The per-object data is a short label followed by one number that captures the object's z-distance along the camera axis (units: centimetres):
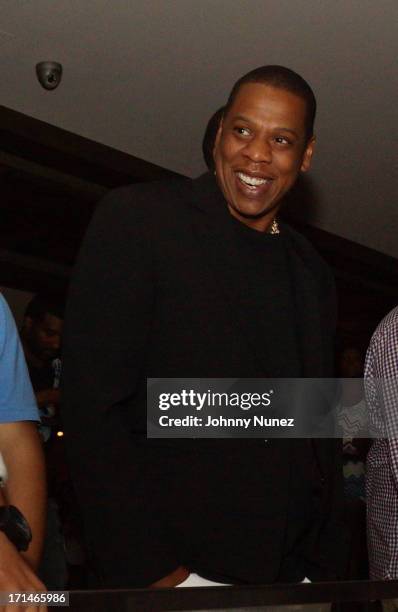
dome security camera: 415
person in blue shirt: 119
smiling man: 136
